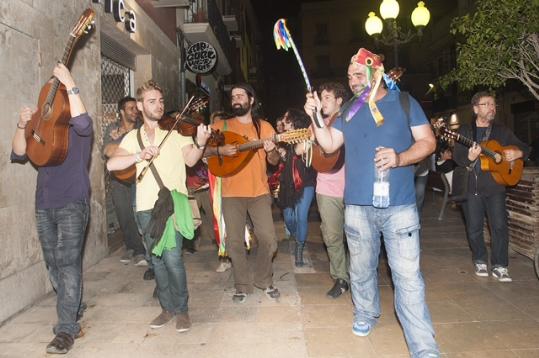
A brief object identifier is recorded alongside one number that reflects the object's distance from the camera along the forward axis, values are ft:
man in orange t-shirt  15.10
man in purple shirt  11.94
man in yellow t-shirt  12.75
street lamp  29.66
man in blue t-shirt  10.28
